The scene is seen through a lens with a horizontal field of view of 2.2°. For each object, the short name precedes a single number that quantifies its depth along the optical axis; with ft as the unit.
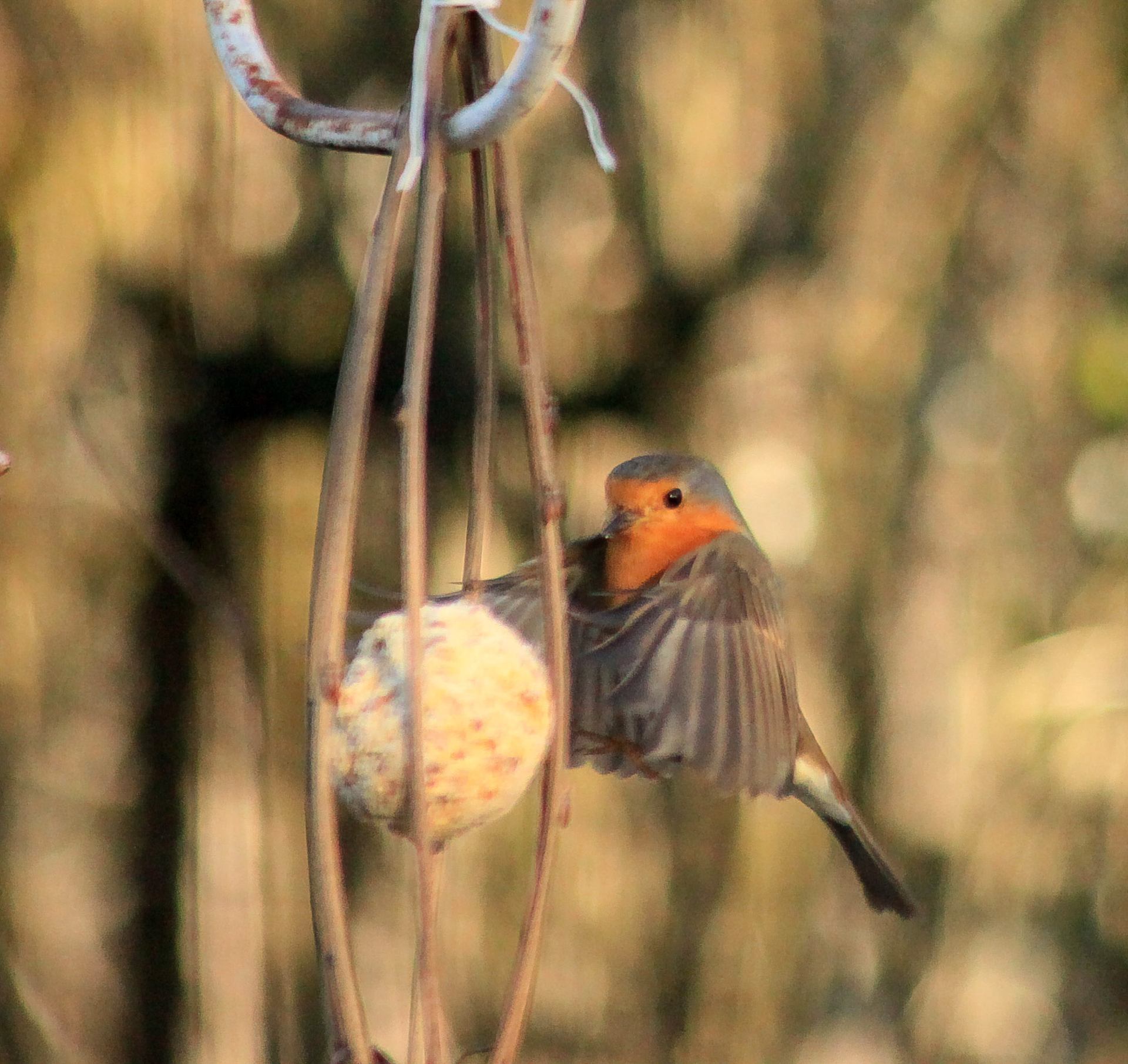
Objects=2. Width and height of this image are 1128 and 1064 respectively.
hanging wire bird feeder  24.10
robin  24.73
